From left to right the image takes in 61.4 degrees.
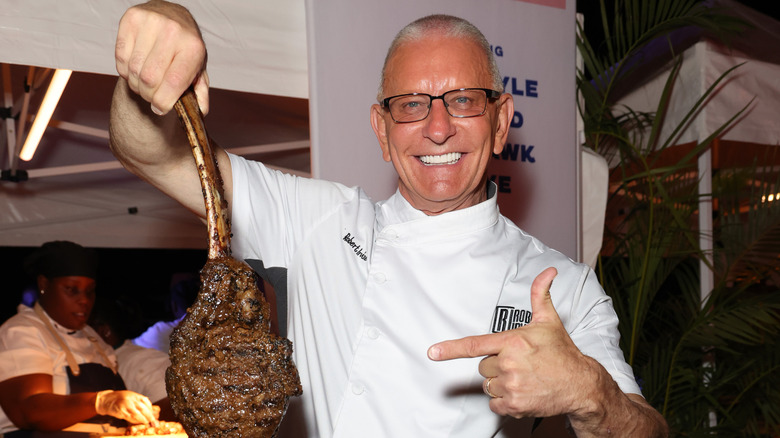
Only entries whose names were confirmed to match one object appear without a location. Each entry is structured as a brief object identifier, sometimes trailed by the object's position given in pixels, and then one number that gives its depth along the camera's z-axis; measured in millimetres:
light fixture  3564
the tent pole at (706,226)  4551
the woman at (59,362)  3785
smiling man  1800
